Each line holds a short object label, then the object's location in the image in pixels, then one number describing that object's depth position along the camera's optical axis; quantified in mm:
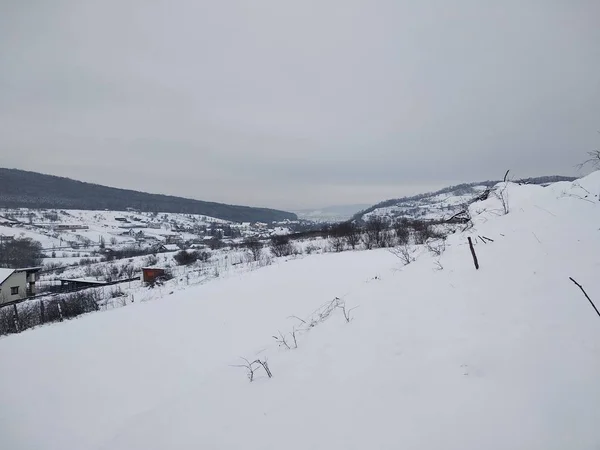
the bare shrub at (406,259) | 6597
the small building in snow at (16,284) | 32325
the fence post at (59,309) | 21266
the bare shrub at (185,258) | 51878
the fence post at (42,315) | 21156
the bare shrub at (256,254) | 40688
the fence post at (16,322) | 19647
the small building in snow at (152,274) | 36369
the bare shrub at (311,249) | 37231
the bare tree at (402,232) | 34219
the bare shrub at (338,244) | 38369
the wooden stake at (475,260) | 3951
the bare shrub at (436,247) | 5515
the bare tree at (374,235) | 35725
